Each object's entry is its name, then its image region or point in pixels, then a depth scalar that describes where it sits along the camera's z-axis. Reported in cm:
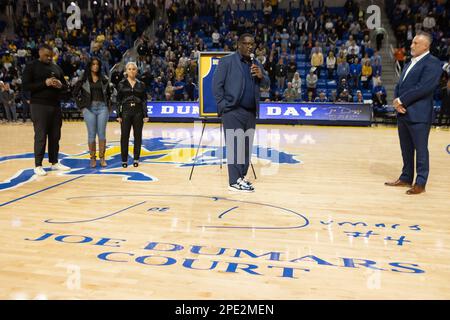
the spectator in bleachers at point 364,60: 1861
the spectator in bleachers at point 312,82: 1872
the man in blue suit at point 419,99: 620
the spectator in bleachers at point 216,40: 2183
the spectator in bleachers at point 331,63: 1916
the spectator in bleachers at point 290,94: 1819
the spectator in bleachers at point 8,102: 1883
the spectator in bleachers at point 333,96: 1766
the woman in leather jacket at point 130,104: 809
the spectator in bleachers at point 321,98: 1767
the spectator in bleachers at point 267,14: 2303
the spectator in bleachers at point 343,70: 1838
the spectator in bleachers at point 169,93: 1922
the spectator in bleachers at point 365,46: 1977
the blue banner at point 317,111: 1680
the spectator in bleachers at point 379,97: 1764
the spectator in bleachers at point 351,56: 1911
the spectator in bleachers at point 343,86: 1781
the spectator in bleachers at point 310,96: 1858
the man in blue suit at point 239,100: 632
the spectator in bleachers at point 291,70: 1919
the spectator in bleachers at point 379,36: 2066
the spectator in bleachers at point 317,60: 1948
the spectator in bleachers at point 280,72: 1914
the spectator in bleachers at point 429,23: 1989
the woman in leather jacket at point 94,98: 792
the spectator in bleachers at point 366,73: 1858
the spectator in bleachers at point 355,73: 1858
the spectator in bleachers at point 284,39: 2105
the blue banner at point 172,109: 1812
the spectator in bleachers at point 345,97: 1738
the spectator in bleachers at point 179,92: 1930
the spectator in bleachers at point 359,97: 1731
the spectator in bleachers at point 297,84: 1830
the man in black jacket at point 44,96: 731
